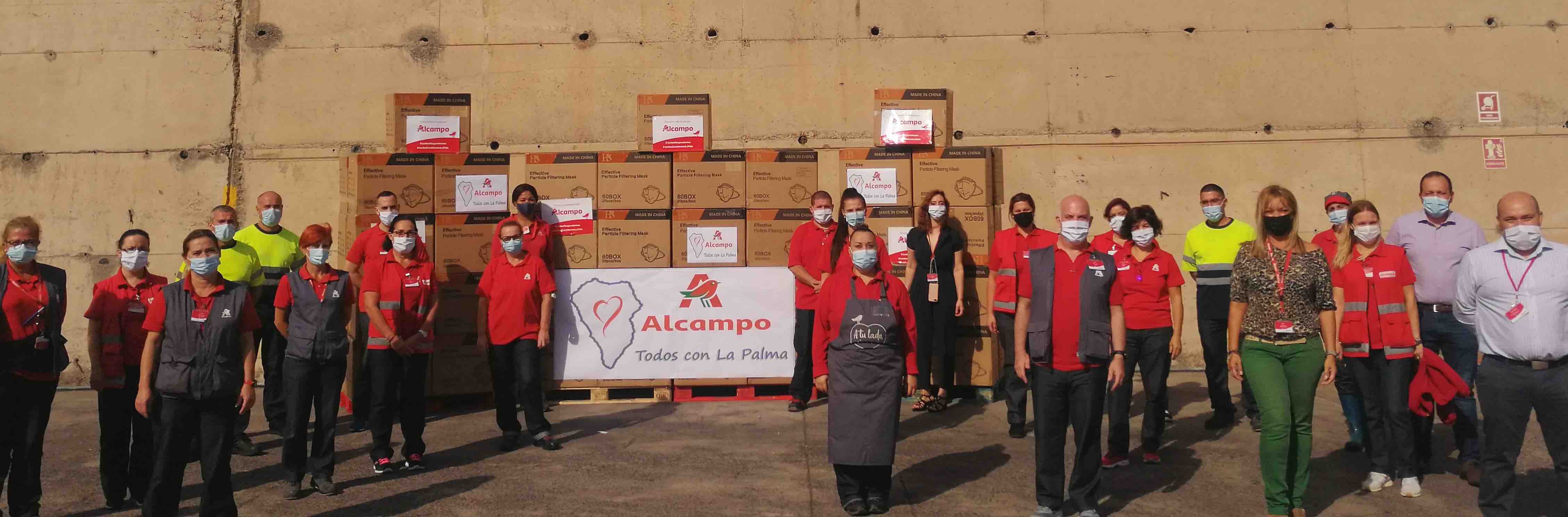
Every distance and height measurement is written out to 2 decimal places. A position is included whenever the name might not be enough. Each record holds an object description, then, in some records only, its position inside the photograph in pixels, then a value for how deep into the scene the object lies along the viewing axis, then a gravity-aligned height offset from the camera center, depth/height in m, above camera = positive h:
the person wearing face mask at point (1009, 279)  7.05 +0.15
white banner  8.50 -0.21
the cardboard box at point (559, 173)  8.55 +1.12
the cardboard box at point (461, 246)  8.54 +0.52
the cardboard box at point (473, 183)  8.62 +1.06
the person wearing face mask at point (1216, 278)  7.21 +0.12
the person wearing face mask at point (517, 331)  6.99 -0.18
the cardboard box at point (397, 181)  8.54 +1.08
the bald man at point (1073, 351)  5.21 -0.28
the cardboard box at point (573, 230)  8.52 +0.64
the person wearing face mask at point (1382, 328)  5.79 -0.21
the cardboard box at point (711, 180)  8.62 +1.06
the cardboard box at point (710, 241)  8.56 +0.52
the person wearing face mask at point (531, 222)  8.03 +0.68
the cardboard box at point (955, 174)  8.57 +1.06
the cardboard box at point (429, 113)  8.70 +1.70
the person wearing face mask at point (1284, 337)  5.03 -0.22
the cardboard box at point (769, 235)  8.55 +0.57
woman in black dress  7.79 +0.11
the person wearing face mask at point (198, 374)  4.82 -0.30
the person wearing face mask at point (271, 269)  7.39 +0.31
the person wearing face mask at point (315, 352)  5.78 -0.25
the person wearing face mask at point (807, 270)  7.77 +0.24
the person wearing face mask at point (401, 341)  6.29 -0.21
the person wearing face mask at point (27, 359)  5.30 -0.24
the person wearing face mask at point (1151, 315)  6.47 -0.13
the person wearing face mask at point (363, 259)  7.38 +0.37
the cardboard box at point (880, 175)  8.58 +1.07
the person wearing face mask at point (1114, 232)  6.81 +0.44
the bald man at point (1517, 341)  4.76 -0.25
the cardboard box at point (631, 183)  8.61 +1.04
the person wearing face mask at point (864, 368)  5.34 -0.36
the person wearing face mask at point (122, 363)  5.45 -0.28
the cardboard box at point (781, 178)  8.59 +1.06
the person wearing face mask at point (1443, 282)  6.11 +0.05
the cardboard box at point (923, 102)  8.66 +1.70
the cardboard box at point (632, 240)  8.55 +0.54
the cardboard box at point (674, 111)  8.70 +1.67
